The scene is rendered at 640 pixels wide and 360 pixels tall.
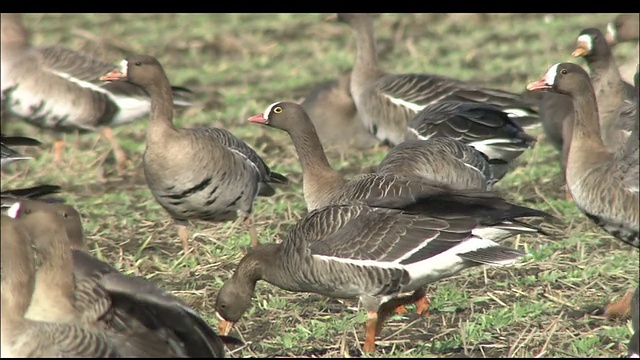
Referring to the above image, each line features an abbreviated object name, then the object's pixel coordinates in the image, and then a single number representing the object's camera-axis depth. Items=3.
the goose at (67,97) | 21.95
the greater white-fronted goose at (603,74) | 18.81
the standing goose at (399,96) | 19.58
